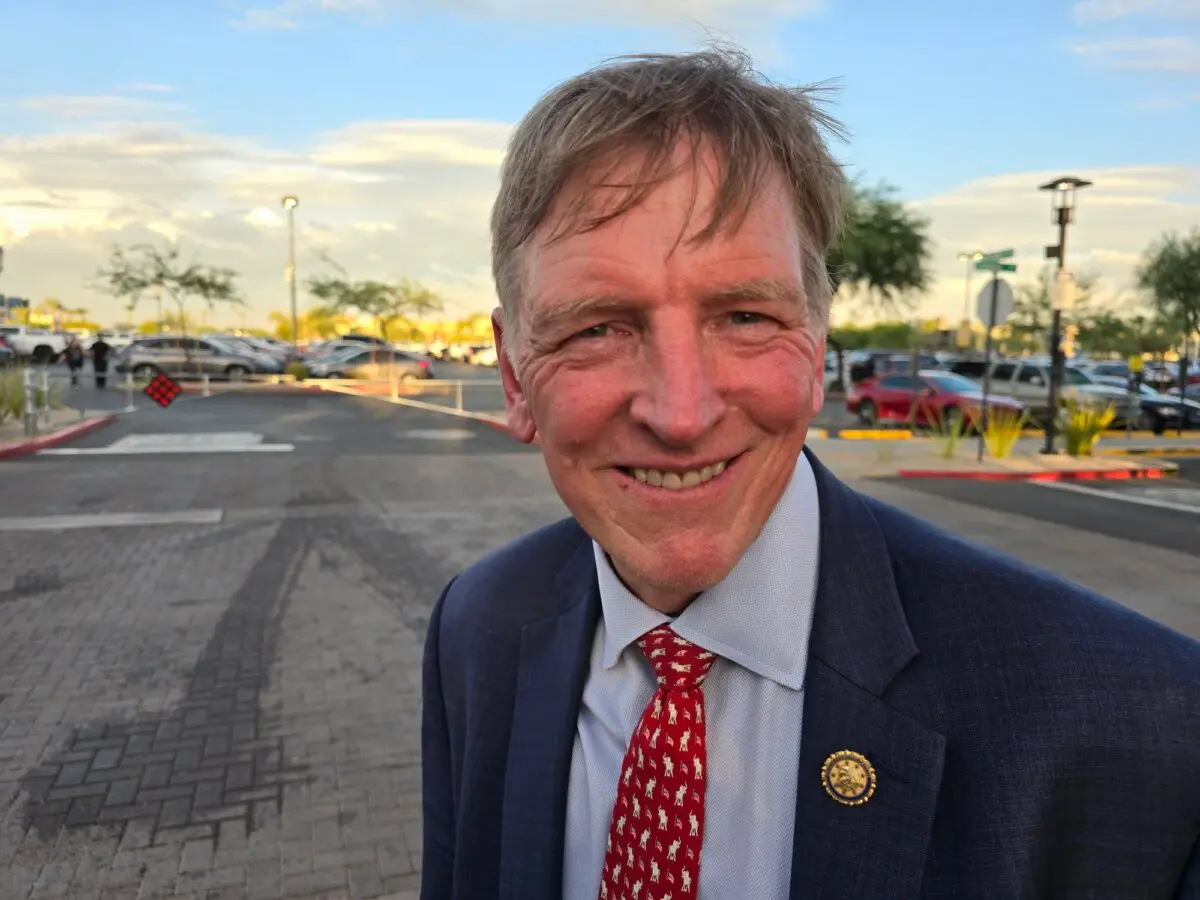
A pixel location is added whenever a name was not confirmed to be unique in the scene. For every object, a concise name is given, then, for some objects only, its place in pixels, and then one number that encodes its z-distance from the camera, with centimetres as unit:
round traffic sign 1371
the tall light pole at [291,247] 3853
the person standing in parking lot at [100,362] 3006
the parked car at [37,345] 4422
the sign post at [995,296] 1344
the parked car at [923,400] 1955
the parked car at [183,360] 3381
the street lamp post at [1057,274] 1483
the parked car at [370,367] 3638
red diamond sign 2094
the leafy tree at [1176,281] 2762
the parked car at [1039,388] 2134
